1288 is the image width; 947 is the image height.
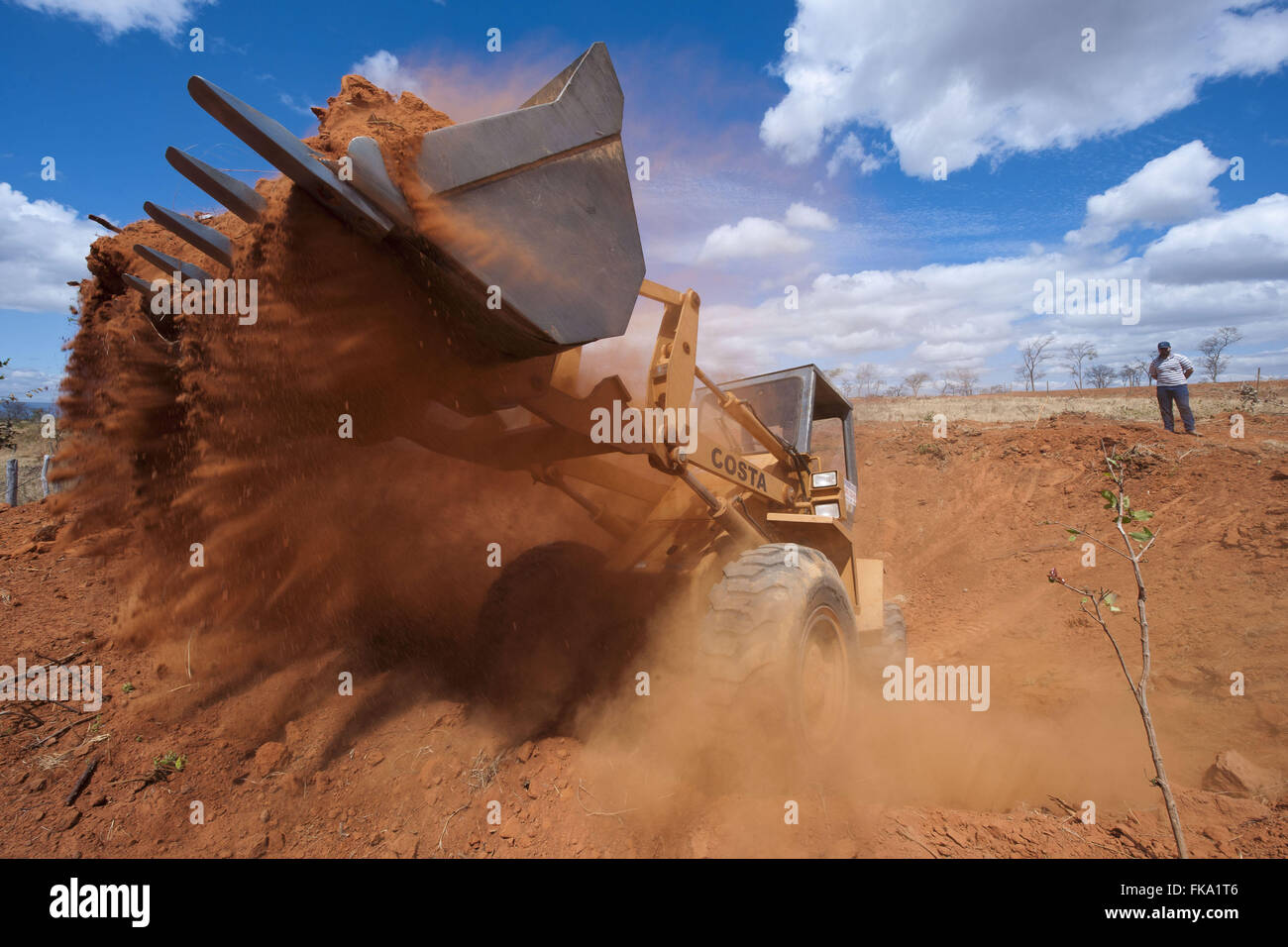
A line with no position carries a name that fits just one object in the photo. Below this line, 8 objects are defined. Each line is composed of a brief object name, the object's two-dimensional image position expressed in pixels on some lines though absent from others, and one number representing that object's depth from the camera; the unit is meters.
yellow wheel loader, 2.23
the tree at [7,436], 12.21
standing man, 11.39
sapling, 2.24
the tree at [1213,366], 38.12
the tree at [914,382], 47.15
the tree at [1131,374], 39.41
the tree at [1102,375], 46.42
